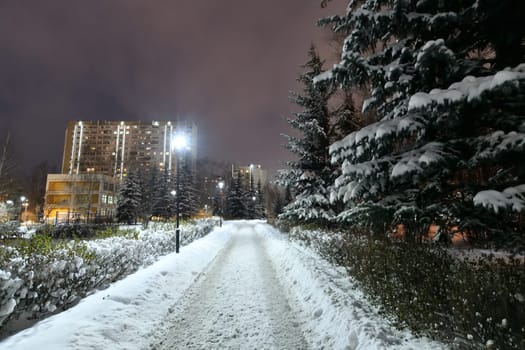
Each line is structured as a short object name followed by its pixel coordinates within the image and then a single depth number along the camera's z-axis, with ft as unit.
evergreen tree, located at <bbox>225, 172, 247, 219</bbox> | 179.93
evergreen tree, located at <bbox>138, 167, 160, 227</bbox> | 120.37
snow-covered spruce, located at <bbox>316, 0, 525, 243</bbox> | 10.76
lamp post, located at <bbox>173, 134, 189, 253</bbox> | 34.50
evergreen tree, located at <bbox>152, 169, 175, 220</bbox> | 125.80
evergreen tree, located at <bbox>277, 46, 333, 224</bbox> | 46.60
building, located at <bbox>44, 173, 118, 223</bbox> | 167.73
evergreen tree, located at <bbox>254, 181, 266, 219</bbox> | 198.76
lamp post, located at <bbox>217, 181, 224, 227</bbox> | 184.98
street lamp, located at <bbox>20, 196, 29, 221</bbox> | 163.32
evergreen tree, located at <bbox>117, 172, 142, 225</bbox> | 120.47
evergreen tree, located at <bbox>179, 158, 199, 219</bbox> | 121.49
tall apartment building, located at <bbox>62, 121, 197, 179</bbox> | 358.23
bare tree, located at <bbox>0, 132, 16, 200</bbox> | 65.08
